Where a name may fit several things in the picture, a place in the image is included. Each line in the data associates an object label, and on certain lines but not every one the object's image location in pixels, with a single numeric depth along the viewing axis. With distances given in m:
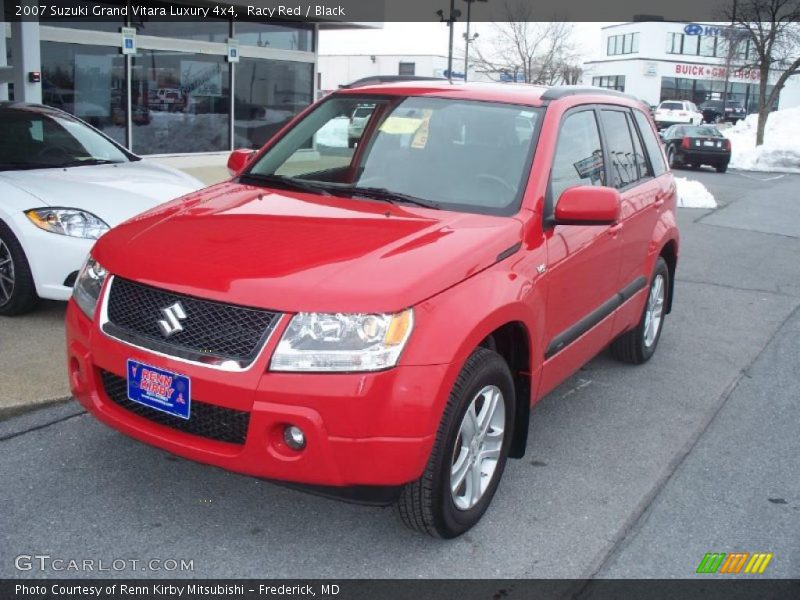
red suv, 2.95
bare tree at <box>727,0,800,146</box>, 32.69
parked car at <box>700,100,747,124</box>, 61.84
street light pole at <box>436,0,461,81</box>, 36.06
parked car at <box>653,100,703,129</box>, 47.19
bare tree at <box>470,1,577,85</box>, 53.00
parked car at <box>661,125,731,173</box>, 25.53
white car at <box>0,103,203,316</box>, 5.62
